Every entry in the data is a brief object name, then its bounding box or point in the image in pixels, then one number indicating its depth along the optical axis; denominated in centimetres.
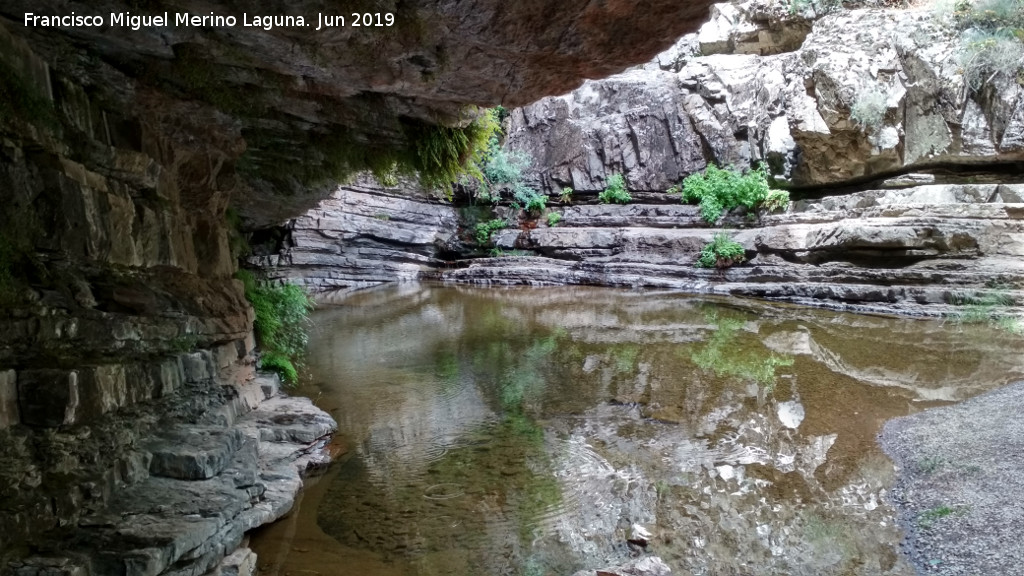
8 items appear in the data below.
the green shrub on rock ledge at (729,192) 1714
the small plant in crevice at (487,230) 2200
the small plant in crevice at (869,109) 1404
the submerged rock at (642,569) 336
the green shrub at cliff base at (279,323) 713
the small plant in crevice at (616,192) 2056
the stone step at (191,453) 346
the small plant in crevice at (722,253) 1614
